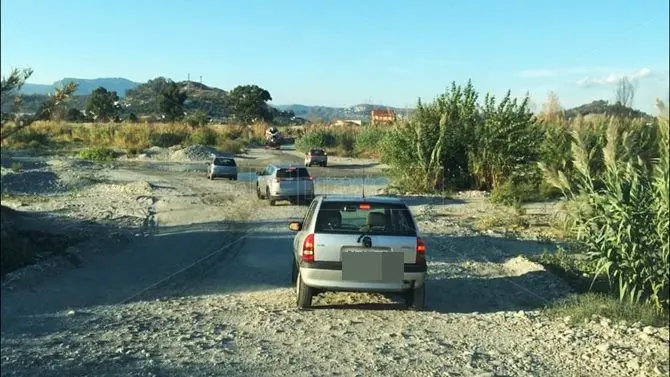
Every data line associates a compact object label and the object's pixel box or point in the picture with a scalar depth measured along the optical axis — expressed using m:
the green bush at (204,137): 66.75
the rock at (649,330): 8.11
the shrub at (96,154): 51.03
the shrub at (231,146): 61.69
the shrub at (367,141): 40.46
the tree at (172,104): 62.72
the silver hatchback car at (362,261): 8.88
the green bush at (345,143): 48.81
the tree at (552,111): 32.78
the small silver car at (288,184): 25.39
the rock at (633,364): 6.89
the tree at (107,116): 65.94
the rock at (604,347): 7.46
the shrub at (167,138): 65.94
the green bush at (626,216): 8.60
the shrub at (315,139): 48.44
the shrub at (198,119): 72.88
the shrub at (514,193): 24.84
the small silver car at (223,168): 37.91
